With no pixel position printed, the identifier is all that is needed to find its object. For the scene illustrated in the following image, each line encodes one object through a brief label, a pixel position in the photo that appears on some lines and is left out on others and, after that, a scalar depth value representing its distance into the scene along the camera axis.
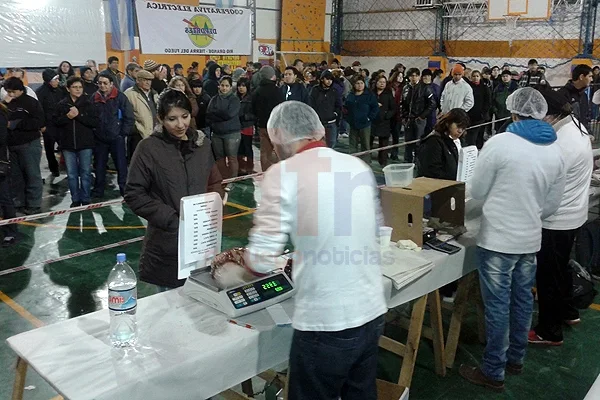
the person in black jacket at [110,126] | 6.24
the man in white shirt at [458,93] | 8.59
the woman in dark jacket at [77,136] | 6.01
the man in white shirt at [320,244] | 1.79
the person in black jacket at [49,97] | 7.03
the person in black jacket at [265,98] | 7.37
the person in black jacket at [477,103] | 9.23
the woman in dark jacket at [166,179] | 2.62
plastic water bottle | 2.01
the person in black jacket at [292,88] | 8.18
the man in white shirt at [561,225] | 3.29
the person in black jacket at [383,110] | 8.91
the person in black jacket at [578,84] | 5.94
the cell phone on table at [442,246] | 3.05
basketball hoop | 12.74
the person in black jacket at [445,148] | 3.99
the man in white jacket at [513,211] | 2.82
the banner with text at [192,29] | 13.55
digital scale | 2.22
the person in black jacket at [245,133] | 7.80
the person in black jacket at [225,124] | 6.95
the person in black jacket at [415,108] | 8.81
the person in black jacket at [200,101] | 7.52
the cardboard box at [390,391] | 2.47
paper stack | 2.64
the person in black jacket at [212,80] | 9.58
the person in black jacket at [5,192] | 4.87
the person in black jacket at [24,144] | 5.69
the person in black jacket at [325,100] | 8.29
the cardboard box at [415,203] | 2.95
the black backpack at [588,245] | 4.61
